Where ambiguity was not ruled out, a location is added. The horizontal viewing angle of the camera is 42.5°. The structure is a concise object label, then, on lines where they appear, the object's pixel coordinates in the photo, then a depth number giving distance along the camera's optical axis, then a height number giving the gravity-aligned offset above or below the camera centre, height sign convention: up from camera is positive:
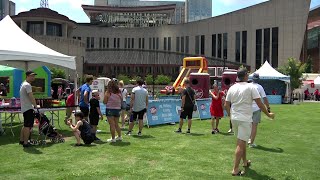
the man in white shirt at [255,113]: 9.83 -0.71
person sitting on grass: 10.23 -1.22
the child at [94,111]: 11.45 -0.81
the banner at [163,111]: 15.04 -1.09
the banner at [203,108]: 17.61 -1.09
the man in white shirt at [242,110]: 7.02 -0.46
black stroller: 10.48 -1.27
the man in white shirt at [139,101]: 11.60 -0.53
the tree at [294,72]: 46.25 +1.32
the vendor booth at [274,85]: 34.00 -0.16
